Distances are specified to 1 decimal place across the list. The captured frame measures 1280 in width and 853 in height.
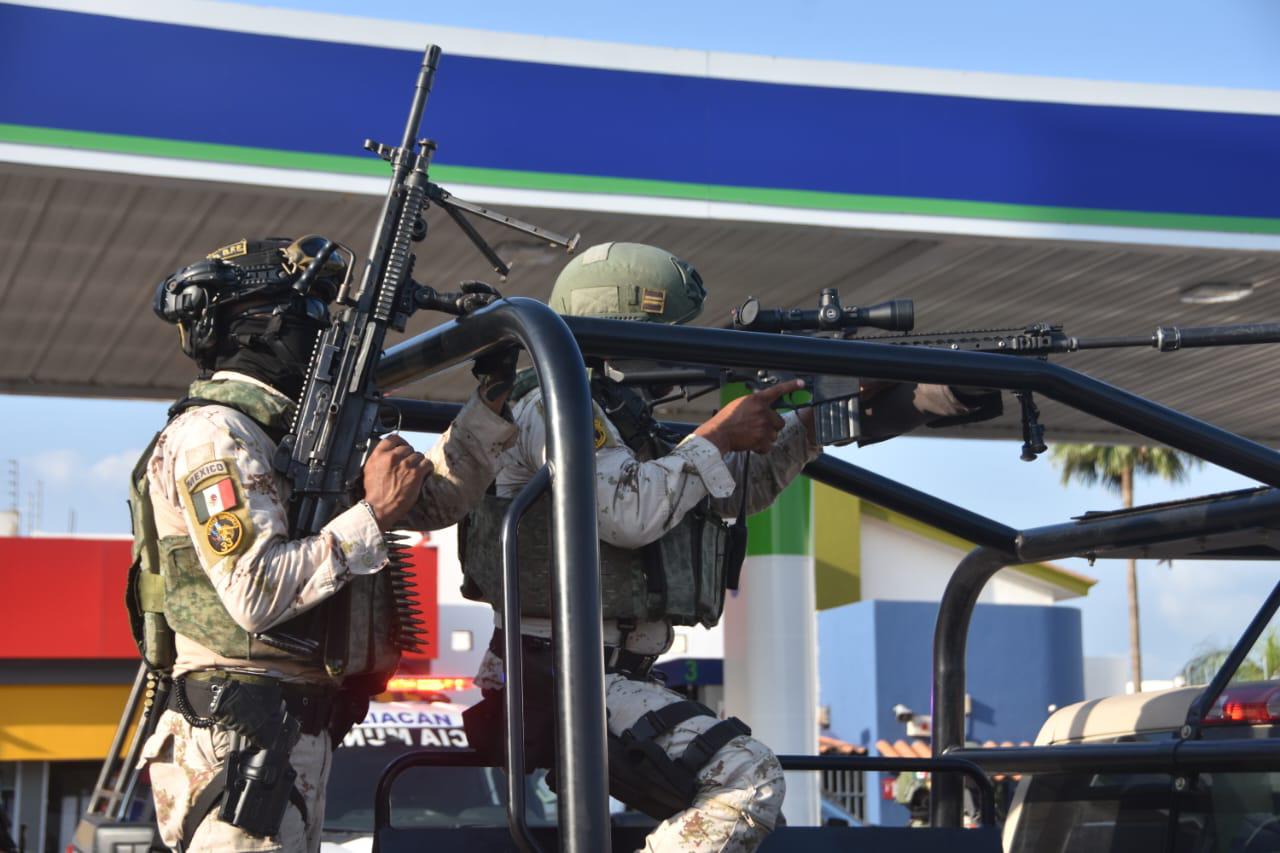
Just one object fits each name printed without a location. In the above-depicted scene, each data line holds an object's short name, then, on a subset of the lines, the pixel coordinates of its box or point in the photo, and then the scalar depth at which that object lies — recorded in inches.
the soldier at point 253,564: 224.7
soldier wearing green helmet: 215.6
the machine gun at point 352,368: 235.5
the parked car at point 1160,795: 253.4
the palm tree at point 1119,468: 2593.5
